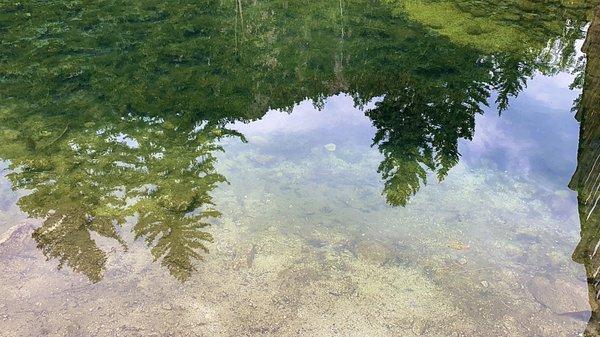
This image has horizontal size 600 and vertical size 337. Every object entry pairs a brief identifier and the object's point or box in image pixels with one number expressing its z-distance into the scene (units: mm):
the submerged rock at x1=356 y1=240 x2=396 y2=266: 4677
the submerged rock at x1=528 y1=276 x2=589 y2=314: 4121
